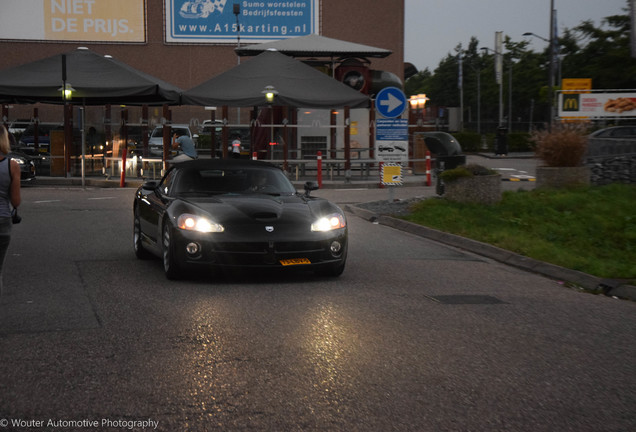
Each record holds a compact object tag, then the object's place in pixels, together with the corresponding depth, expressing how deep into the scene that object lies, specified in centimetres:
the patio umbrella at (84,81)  2639
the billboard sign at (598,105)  4912
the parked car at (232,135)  3519
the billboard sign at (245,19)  5528
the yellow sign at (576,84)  4928
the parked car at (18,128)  3531
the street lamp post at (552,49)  4319
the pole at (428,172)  2770
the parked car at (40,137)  3381
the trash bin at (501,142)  5306
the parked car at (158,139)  3077
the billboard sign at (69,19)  5722
